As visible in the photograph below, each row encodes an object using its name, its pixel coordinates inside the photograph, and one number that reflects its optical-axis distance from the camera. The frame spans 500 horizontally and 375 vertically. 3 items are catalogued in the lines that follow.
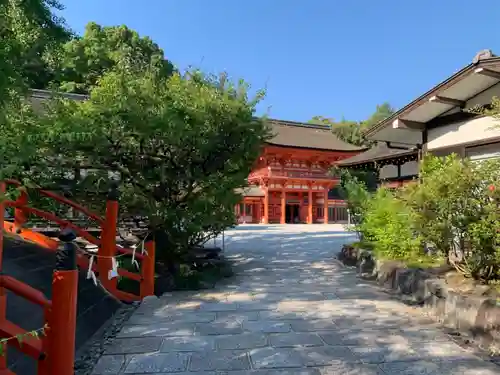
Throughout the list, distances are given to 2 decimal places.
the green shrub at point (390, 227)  5.82
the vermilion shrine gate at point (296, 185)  26.58
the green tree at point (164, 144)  5.45
